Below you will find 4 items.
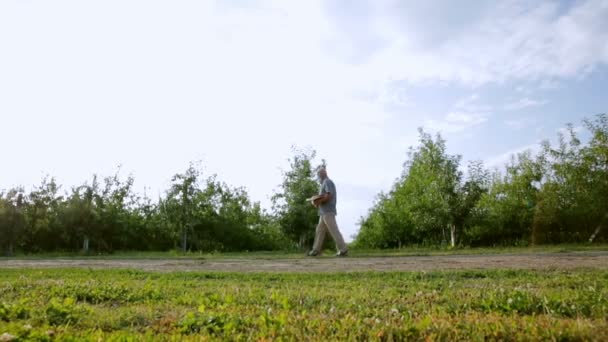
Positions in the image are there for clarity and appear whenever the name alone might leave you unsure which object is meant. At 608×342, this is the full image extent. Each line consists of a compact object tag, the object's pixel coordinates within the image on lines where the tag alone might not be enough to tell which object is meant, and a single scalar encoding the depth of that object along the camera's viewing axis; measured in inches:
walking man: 566.6
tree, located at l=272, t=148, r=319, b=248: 969.5
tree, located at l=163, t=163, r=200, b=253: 921.5
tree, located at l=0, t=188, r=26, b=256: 821.9
